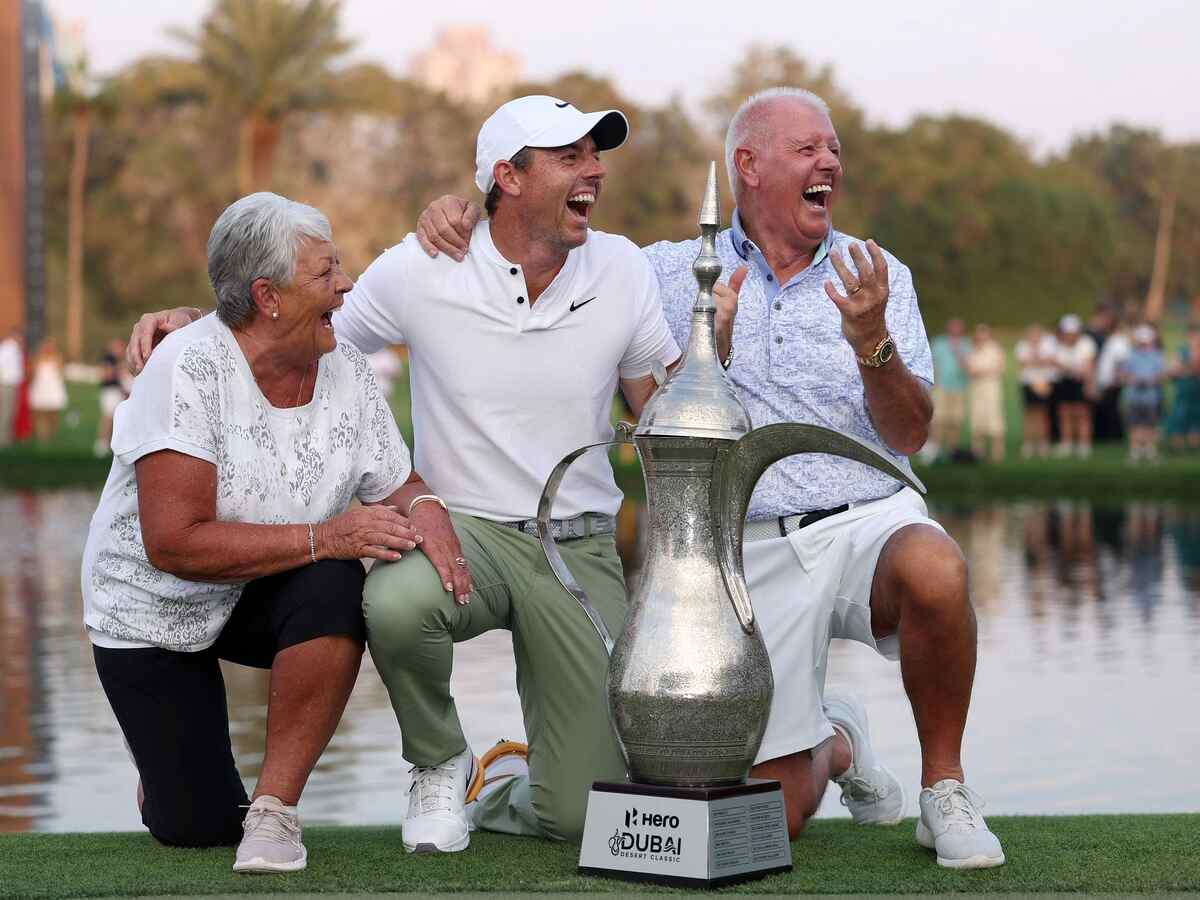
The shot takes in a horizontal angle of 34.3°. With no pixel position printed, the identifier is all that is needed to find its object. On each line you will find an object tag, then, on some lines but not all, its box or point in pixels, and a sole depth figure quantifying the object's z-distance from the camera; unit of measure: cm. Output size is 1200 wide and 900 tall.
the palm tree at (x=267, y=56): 4662
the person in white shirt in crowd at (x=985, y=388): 2136
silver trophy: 373
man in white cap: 453
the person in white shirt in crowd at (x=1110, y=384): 2266
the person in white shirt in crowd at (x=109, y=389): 2456
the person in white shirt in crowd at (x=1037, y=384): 2234
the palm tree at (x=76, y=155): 5366
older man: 411
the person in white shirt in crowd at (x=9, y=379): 2598
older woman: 400
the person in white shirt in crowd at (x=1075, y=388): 2192
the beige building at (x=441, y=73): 18950
